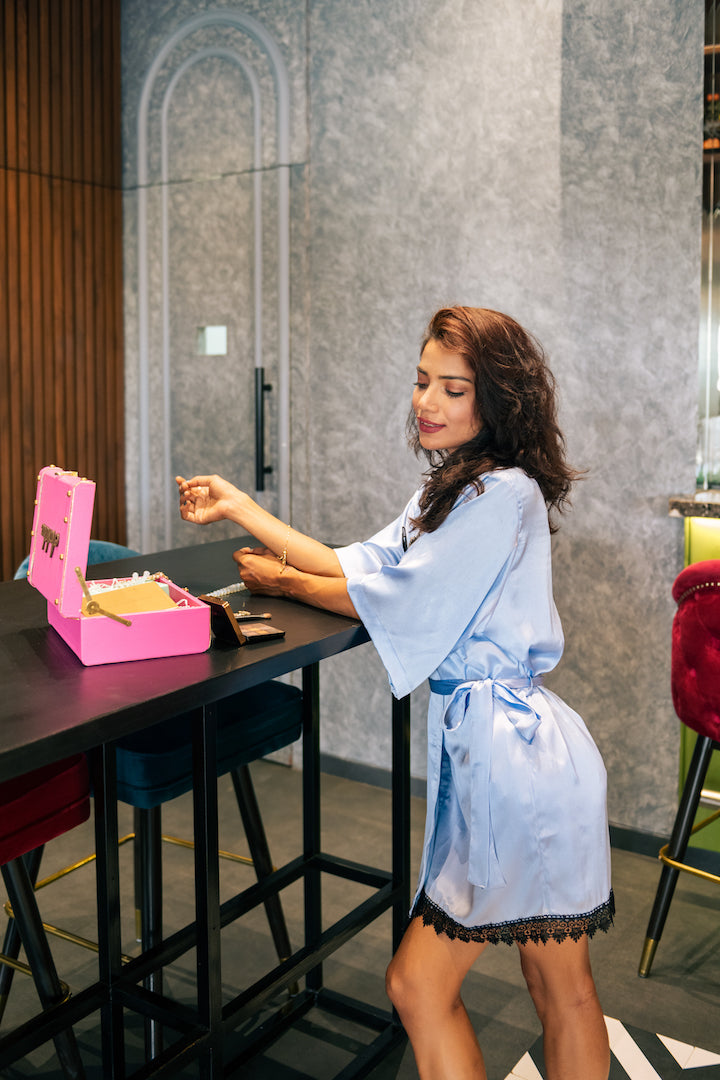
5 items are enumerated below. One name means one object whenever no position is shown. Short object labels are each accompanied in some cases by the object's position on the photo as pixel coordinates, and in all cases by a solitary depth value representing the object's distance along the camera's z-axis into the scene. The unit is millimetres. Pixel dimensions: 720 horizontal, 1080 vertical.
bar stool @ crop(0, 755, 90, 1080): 1719
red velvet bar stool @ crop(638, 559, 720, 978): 2424
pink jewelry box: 1560
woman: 1706
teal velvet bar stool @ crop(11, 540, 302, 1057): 1880
